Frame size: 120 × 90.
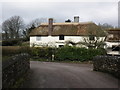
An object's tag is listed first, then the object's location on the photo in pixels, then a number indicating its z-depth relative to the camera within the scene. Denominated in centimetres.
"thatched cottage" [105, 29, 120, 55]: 2814
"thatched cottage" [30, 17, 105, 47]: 3512
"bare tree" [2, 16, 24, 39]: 5912
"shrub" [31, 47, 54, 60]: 2681
